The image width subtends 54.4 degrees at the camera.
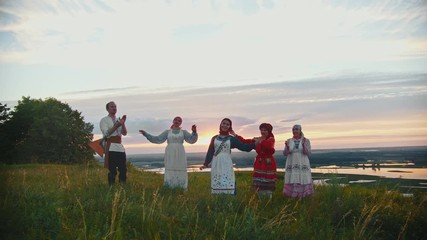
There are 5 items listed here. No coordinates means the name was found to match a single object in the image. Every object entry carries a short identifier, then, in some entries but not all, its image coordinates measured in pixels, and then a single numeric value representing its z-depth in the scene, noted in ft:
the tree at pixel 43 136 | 128.16
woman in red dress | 35.14
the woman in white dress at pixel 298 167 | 36.73
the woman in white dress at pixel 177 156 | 38.91
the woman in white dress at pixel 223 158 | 34.42
